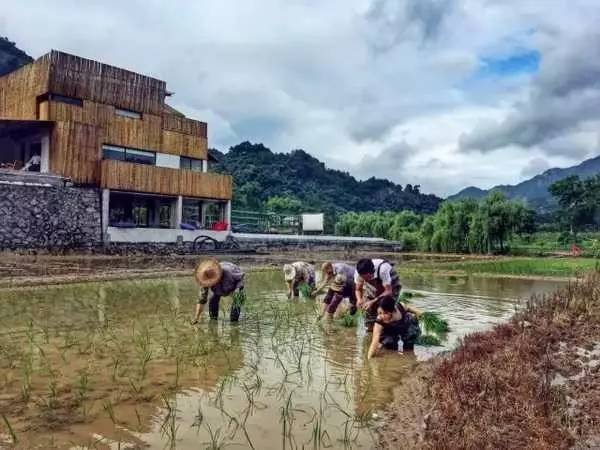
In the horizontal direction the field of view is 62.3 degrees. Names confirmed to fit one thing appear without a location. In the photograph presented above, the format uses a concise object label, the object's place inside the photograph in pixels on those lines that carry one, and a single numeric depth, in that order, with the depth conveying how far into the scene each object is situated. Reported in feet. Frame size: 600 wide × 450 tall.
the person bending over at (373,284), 22.07
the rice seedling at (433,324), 26.96
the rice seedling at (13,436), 11.18
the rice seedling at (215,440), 11.48
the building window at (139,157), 90.89
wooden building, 82.28
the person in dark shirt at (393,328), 21.52
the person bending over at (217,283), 26.08
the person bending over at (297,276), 36.11
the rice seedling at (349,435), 12.25
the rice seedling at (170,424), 11.87
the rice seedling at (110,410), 12.73
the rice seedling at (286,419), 12.51
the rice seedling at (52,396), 13.47
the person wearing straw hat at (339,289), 28.04
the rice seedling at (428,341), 24.20
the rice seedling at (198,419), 12.80
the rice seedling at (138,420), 12.49
